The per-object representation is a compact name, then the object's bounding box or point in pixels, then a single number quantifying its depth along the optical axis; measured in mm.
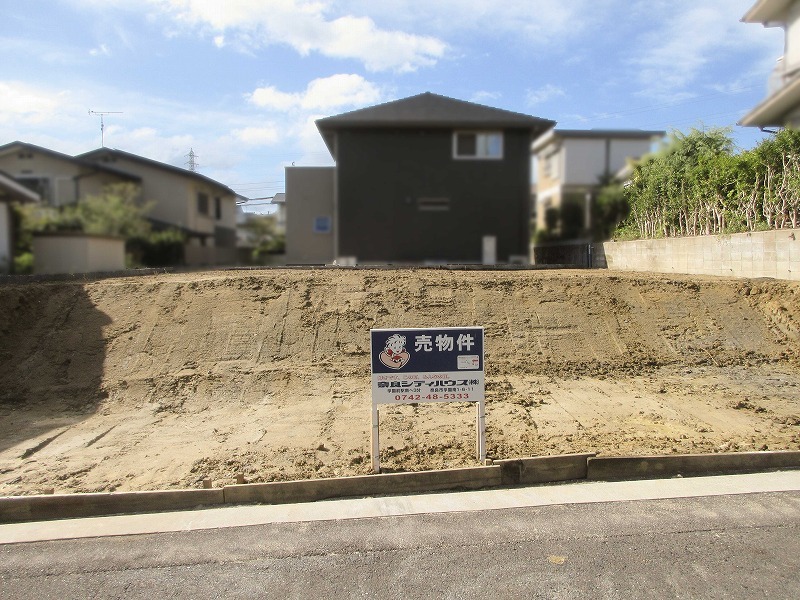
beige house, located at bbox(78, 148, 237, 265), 20000
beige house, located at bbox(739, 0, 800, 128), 13516
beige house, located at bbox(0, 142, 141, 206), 17188
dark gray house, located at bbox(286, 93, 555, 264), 16234
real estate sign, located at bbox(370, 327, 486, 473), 4297
